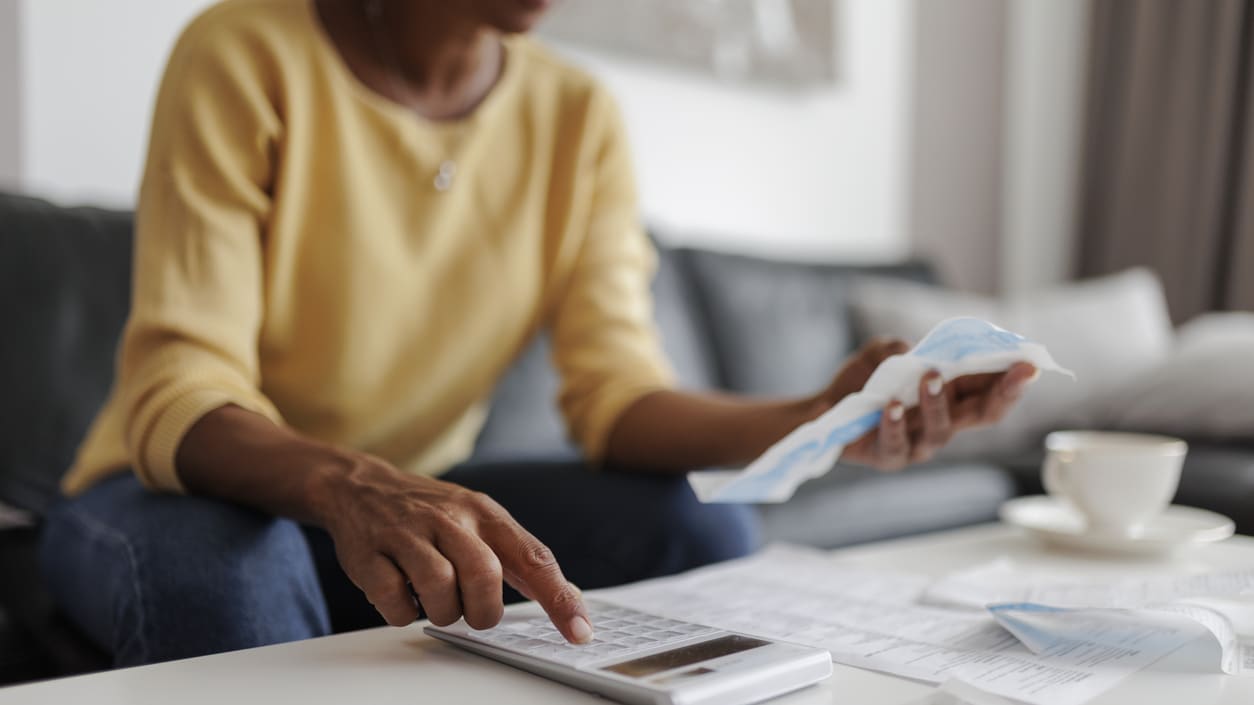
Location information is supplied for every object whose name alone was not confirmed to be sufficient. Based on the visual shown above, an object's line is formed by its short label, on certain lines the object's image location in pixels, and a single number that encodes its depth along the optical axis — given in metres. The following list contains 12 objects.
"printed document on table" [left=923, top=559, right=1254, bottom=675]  0.57
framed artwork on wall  2.21
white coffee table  0.50
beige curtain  2.93
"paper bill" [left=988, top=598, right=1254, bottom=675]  0.56
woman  0.68
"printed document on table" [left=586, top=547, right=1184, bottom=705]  0.53
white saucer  0.90
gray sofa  1.20
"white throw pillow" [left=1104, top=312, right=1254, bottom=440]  1.86
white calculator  0.47
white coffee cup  0.92
